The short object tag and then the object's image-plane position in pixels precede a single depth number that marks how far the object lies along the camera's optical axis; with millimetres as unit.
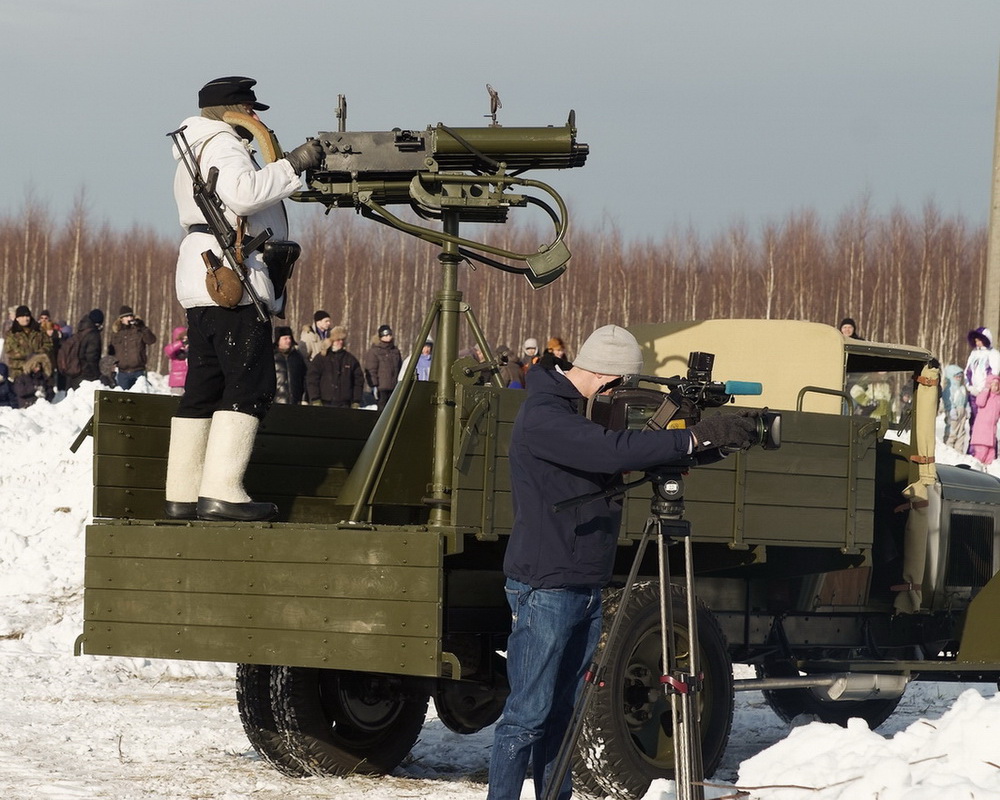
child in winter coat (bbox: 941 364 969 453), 22688
